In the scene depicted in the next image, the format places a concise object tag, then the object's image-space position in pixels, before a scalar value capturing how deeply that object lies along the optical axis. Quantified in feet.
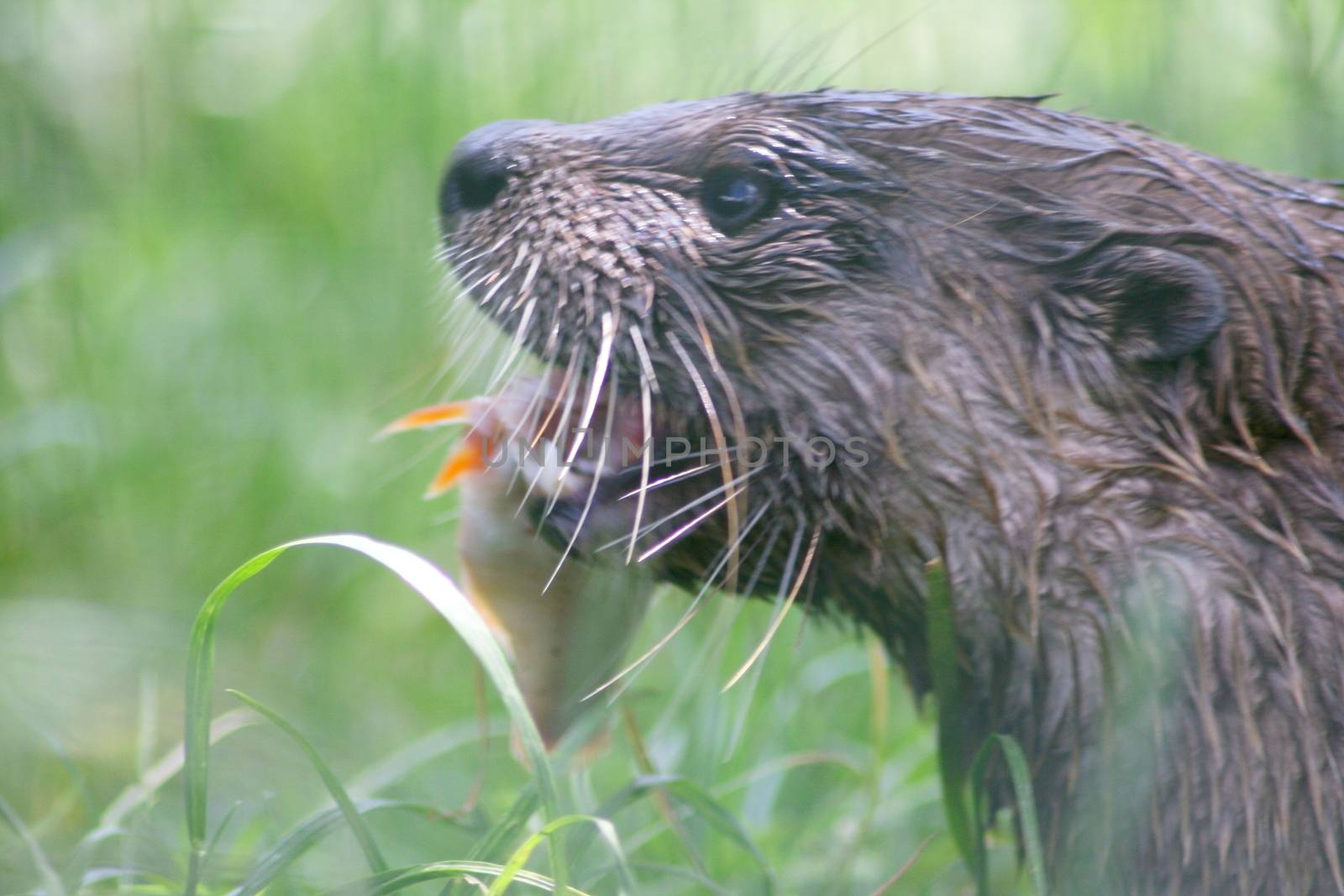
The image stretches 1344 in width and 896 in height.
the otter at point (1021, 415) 9.13
